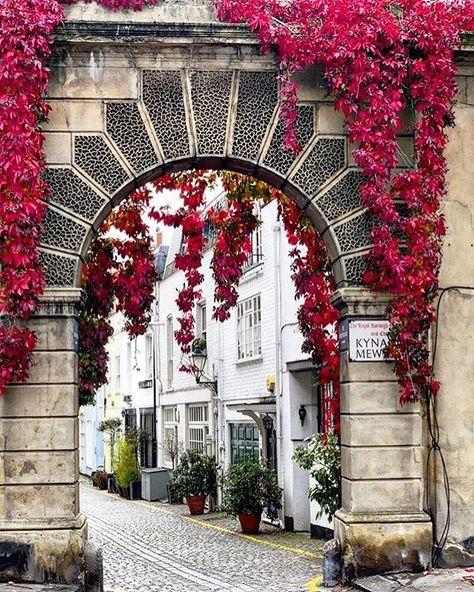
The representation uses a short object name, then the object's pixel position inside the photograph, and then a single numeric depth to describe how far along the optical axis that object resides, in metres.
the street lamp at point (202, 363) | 27.05
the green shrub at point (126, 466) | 33.59
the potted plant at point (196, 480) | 25.94
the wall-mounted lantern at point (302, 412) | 20.31
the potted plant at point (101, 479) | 38.86
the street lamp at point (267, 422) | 22.58
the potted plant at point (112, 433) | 36.84
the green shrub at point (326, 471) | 14.43
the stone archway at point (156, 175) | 11.45
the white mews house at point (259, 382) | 20.45
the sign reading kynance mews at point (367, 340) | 11.99
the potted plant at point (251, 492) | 20.45
